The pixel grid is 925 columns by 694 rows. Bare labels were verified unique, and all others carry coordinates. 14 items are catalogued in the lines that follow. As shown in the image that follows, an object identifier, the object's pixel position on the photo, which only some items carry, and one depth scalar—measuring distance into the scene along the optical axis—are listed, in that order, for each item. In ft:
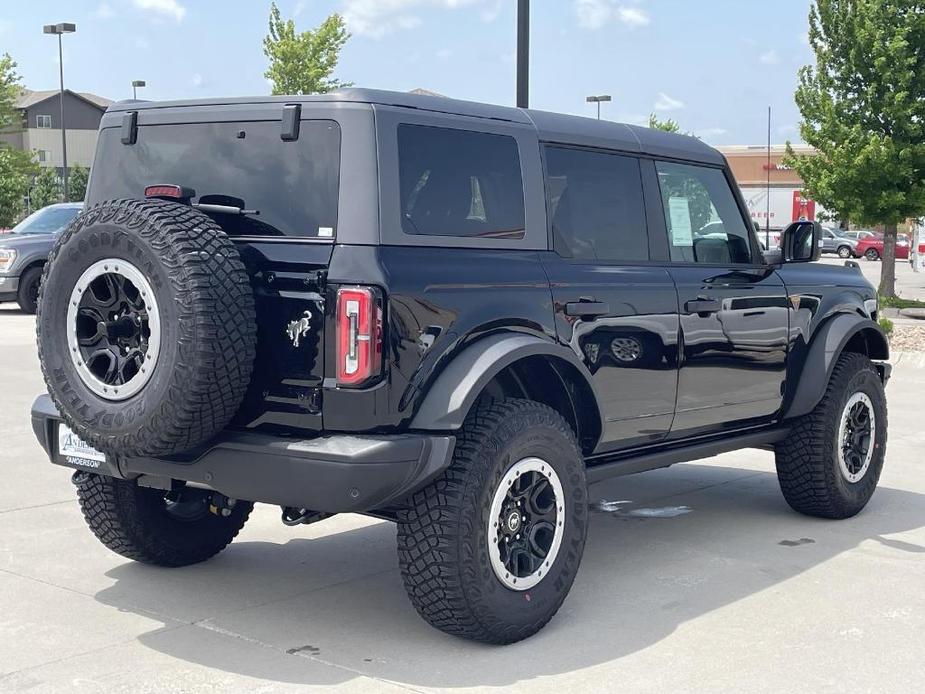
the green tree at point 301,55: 134.51
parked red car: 169.06
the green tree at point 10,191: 150.41
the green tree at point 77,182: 242.78
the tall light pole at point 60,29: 163.22
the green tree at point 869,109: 63.21
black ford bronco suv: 14.15
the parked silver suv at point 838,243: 173.06
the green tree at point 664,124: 209.56
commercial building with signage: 187.31
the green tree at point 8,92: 180.14
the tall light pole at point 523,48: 39.40
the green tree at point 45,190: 222.07
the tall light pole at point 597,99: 179.19
